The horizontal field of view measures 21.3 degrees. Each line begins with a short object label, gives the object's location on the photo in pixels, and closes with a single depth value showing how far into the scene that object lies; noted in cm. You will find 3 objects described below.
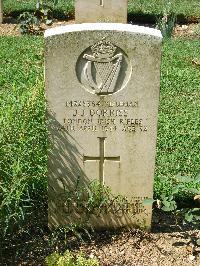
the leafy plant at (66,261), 331
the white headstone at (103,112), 350
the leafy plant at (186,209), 376
